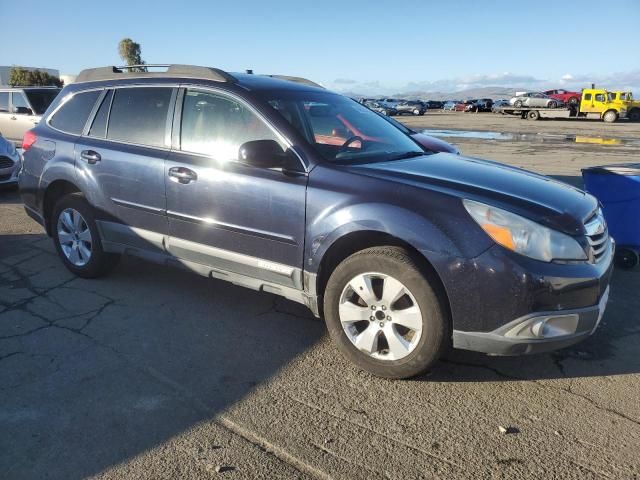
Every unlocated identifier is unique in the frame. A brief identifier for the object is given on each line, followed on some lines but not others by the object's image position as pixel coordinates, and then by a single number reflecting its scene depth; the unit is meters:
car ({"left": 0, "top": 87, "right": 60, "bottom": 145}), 13.16
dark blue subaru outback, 2.82
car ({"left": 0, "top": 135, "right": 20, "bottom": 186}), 8.84
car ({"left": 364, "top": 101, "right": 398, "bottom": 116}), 48.33
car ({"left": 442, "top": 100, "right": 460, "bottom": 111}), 67.68
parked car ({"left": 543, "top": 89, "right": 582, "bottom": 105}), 44.38
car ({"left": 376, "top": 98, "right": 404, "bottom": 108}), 54.62
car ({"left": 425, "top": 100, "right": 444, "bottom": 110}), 72.40
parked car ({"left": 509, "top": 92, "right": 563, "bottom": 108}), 41.53
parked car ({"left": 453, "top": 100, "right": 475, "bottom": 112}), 61.71
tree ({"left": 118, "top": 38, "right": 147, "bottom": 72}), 67.94
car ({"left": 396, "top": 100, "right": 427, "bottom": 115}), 51.00
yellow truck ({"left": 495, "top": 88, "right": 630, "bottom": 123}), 34.09
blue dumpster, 5.06
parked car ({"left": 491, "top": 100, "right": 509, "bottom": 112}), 47.86
